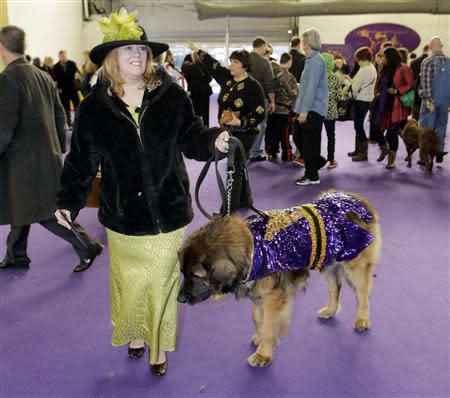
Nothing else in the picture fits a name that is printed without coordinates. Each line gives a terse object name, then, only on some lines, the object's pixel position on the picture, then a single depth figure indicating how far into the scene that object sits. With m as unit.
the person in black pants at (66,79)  11.09
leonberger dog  2.04
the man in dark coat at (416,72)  9.66
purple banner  17.94
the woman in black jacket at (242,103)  4.88
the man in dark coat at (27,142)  3.23
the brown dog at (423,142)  6.62
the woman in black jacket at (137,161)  2.10
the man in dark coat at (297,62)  8.33
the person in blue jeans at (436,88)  6.86
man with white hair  5.83
